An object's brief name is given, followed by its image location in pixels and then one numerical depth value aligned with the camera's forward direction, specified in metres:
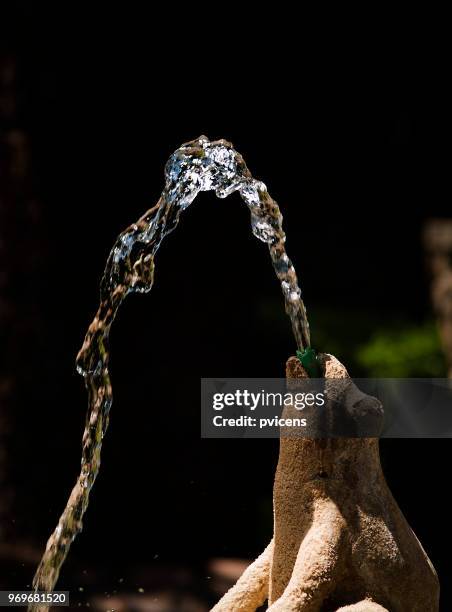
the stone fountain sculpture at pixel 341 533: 2.46
